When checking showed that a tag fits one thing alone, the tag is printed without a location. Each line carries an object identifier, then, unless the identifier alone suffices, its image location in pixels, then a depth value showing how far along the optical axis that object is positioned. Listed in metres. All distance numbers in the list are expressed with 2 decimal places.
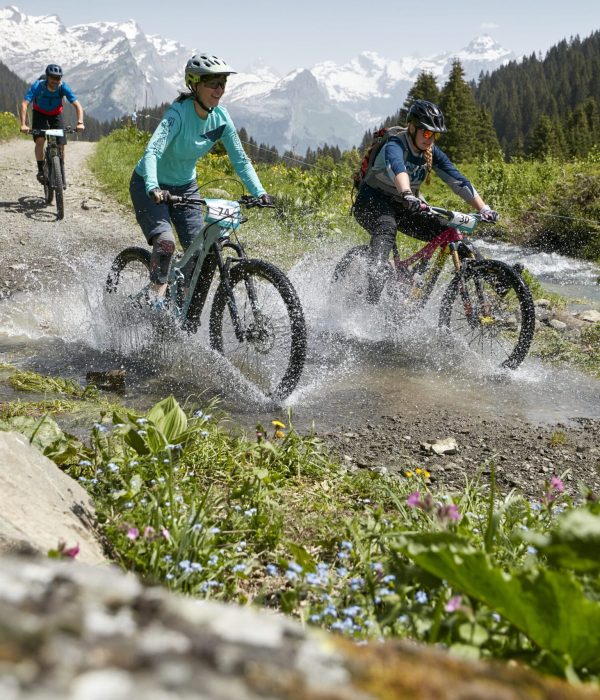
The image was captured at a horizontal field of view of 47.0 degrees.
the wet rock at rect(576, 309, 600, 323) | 9.03
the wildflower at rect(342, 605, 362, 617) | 2.04
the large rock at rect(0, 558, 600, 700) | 0.73
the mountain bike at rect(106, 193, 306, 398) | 5.50
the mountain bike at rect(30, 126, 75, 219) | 12.29
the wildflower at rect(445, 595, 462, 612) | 1.81
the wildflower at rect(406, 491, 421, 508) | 2.13
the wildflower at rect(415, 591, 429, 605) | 2.06
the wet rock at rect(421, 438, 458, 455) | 4.62
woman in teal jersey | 5.80
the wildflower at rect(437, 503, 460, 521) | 1.98
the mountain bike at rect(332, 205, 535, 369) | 6.88
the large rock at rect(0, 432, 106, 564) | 2.03
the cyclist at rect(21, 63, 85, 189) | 12.35
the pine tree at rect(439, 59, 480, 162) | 63.06
